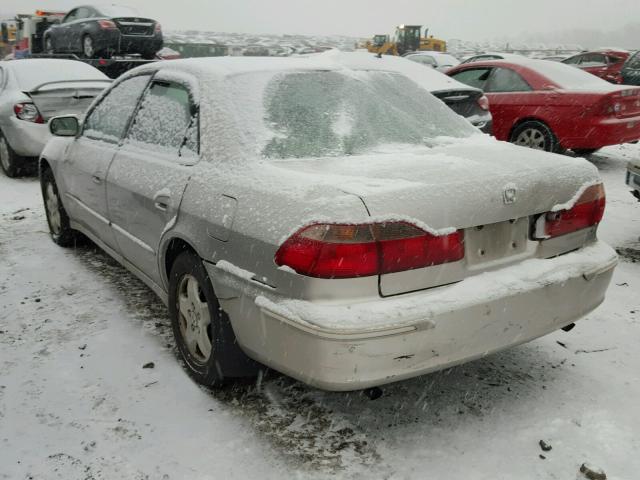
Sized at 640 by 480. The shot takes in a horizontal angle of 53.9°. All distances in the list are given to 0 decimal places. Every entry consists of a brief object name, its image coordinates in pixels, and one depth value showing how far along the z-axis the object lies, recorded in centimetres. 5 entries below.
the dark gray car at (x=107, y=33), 1545
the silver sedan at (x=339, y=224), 230
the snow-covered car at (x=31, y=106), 824
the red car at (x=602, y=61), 2045
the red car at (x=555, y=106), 781
